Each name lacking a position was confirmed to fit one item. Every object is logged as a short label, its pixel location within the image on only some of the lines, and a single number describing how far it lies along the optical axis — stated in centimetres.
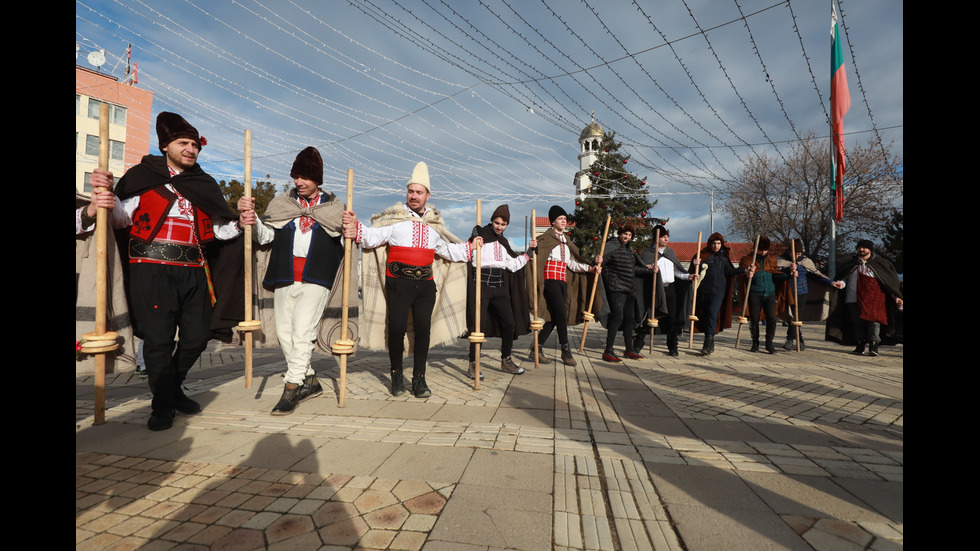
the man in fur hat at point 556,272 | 655
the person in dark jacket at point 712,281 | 782
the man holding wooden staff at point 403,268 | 442
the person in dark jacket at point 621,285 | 716
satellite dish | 1958
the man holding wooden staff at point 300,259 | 405
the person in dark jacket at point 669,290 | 787
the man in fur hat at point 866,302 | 816
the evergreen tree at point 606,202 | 2991
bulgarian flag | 1255
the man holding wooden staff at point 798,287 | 888
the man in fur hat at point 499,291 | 557
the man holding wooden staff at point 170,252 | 330
